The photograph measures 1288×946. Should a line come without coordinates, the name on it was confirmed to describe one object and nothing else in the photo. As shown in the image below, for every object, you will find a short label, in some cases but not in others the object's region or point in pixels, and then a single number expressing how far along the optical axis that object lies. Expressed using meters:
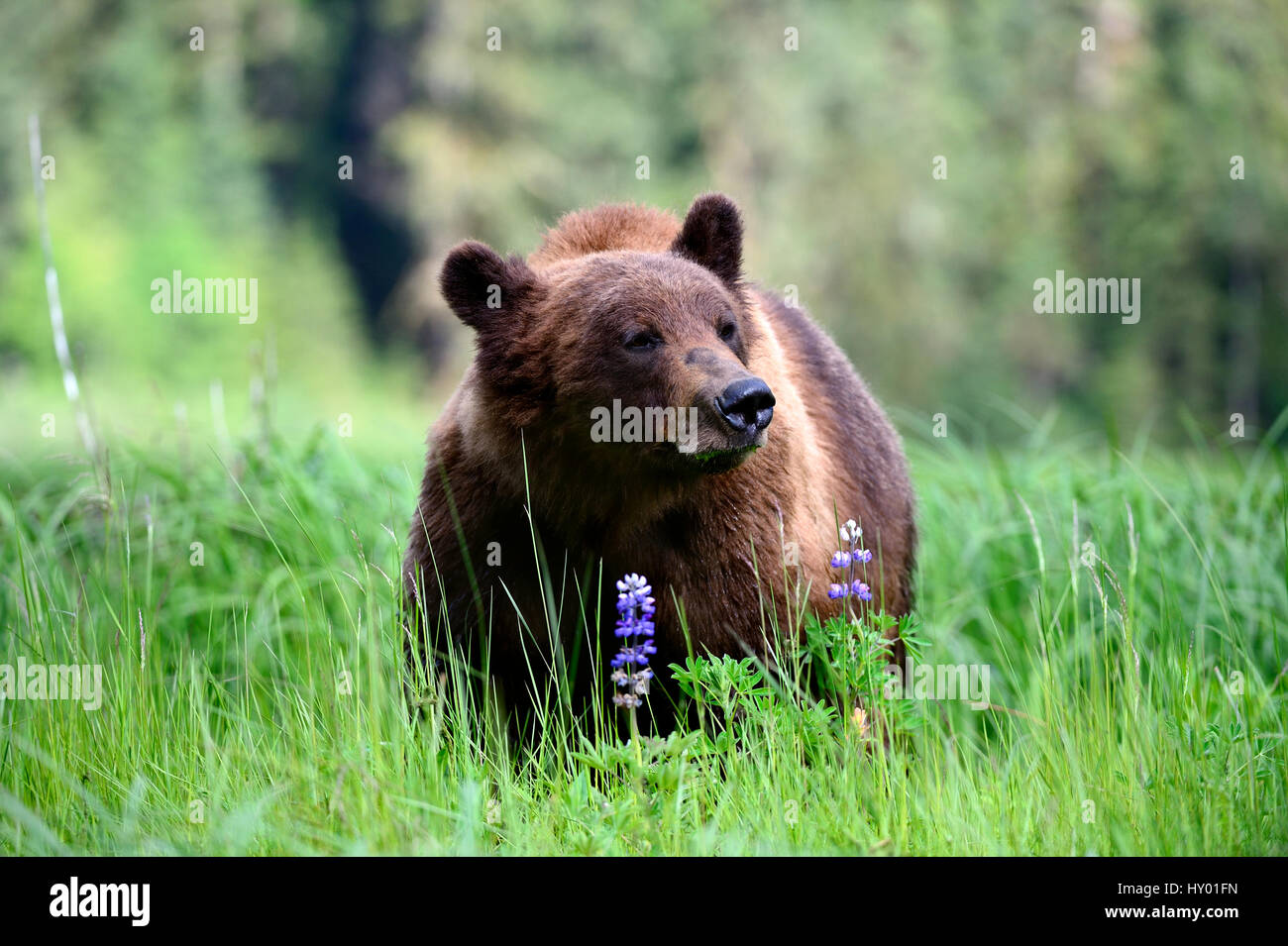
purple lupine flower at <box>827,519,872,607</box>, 6.93
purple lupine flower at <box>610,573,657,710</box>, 6.35
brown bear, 7.73
